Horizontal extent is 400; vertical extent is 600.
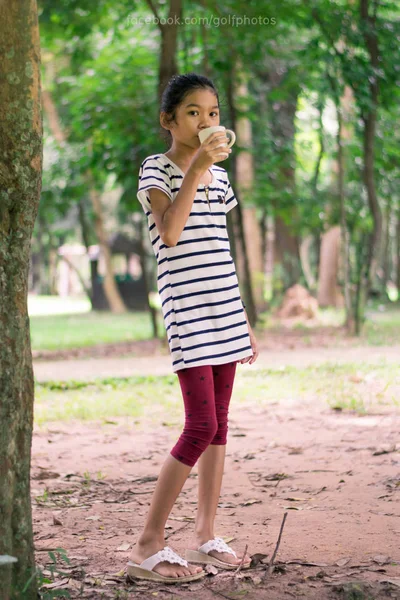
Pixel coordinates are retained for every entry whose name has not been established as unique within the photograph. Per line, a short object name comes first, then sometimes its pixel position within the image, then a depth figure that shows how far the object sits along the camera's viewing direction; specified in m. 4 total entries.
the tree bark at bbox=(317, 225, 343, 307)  24.00
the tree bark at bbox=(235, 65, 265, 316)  14.86
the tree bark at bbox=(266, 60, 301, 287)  15.73
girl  3.23
